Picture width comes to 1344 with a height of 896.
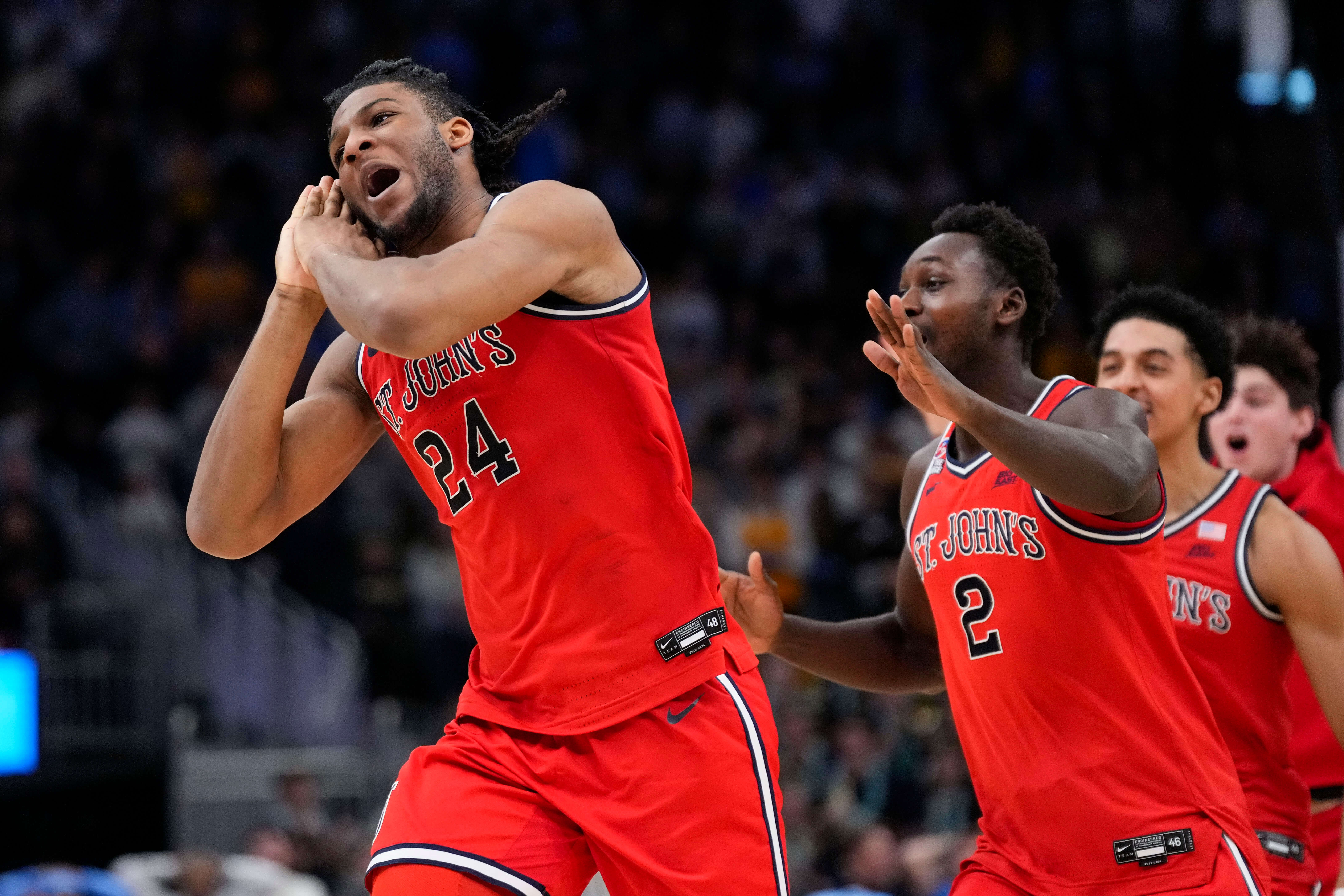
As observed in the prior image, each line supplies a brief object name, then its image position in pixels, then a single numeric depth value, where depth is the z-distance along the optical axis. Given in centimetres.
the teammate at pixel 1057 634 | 708
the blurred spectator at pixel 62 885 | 1630
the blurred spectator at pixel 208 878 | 1797
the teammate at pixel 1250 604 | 860
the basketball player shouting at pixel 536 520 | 686
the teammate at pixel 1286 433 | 1028
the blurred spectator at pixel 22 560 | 2250
